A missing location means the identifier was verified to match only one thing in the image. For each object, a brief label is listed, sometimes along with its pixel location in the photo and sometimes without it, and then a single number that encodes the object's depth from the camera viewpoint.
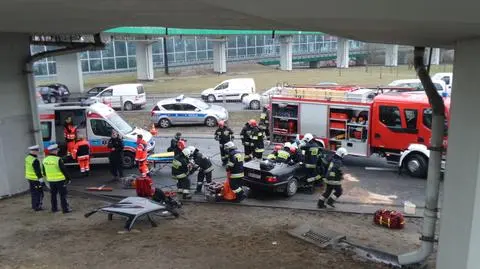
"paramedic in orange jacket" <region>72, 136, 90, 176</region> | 13.29
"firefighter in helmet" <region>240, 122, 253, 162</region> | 14.07
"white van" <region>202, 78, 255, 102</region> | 29.25
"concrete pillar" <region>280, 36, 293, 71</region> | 58.72
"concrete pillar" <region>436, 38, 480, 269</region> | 5.36
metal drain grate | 8.45
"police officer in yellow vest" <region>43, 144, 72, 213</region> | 9.88
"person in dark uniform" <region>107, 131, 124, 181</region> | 13.09
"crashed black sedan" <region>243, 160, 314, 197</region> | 11.07
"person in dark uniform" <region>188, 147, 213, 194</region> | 11.50
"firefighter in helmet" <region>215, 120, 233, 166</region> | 13.89
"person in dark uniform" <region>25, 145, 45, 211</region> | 10.20
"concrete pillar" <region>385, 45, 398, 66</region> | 64.25
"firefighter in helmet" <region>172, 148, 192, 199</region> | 10.99
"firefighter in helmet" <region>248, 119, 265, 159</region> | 13.91
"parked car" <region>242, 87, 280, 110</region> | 25.75
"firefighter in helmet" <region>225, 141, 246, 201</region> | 10.69
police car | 20.84
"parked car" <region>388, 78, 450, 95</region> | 24.84
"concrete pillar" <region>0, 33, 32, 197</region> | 11.16
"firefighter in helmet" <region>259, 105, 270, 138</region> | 16.77
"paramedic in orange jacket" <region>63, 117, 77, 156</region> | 13.66
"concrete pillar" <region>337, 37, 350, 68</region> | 62.91
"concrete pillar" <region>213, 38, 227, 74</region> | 53.73
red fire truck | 13.12
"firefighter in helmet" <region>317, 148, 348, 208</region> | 10.07
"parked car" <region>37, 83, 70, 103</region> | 32.00
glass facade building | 54.50
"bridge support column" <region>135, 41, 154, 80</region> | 47.78
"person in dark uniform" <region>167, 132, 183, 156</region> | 10.98
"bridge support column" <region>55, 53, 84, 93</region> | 41.38
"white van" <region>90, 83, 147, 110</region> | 27.20
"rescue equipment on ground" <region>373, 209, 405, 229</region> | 9.30
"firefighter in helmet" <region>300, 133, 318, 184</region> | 11.55
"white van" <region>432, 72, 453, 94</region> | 29.30
